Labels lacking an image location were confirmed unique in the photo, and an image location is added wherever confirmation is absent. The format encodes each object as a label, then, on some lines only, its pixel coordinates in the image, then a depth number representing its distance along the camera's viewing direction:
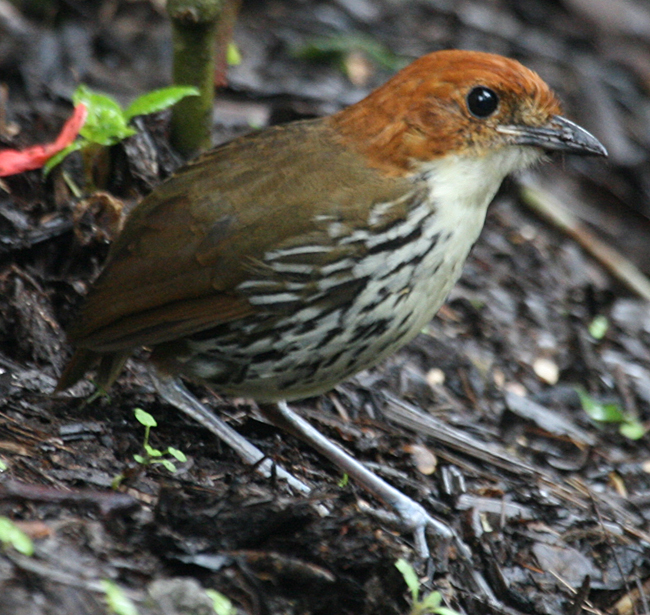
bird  7.50
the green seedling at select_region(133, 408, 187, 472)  7.58
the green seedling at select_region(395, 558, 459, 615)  6.51
